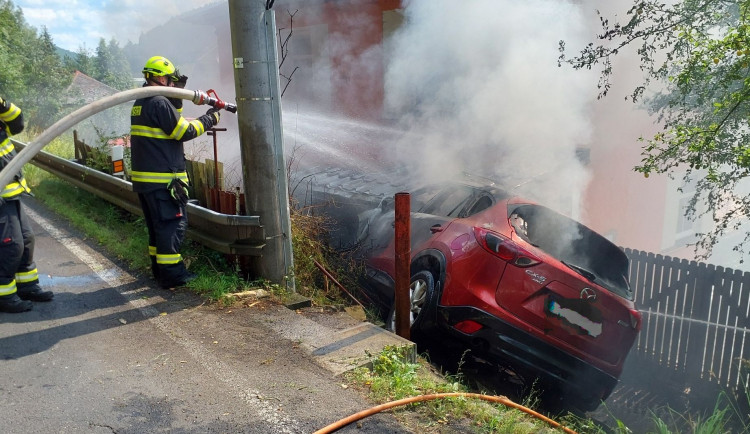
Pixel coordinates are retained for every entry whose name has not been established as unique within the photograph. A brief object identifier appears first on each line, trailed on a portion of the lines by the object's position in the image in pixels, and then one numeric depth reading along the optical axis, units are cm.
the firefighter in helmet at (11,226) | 391
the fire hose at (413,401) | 271
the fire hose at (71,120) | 240
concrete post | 412
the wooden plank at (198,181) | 504
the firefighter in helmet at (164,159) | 416
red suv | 425
